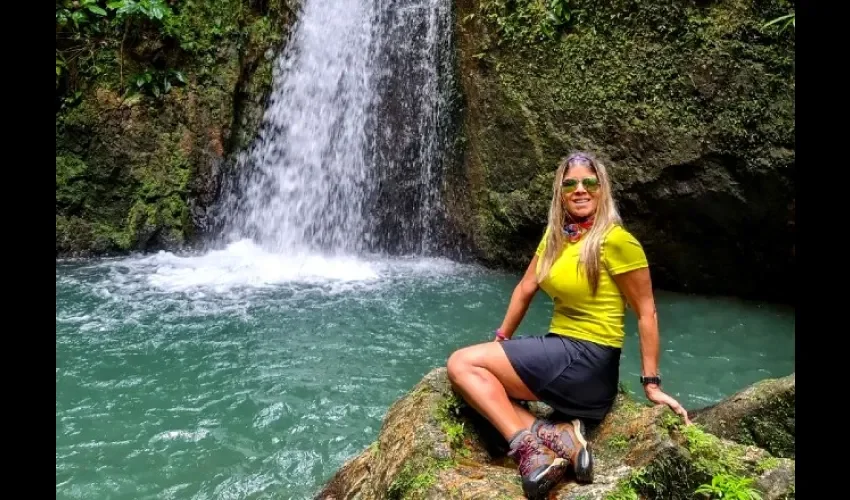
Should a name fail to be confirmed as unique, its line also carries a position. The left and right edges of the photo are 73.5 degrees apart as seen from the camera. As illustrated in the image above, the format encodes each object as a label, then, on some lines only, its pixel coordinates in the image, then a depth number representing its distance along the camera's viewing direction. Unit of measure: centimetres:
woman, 247
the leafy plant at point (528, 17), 768
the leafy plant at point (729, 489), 204
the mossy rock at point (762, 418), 340
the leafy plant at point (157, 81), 945
